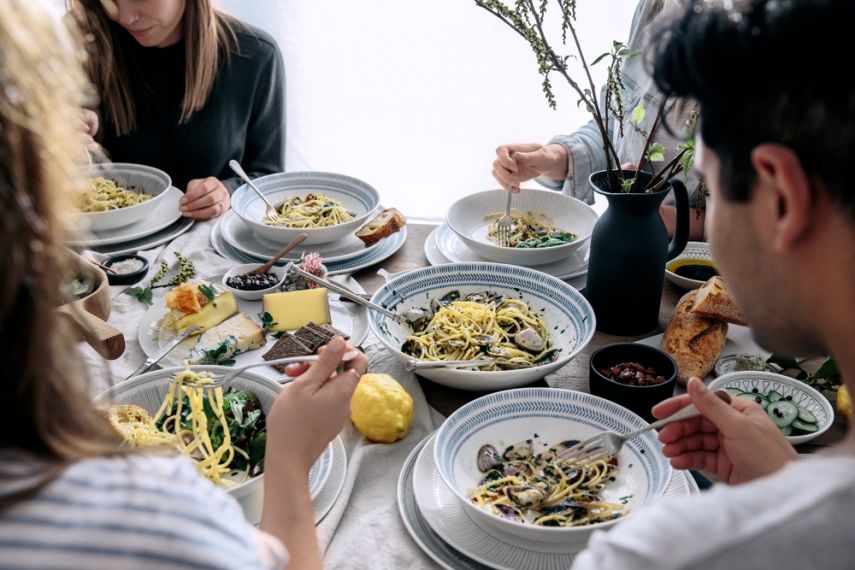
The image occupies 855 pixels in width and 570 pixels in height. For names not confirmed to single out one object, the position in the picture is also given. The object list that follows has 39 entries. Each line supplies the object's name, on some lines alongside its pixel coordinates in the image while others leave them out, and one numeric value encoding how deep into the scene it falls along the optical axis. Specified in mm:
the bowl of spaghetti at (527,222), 2242
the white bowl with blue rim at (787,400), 1423
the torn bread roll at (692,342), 1645
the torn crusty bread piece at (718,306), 1724
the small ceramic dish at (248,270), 2049
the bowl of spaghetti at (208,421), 1325
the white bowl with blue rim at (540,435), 1247
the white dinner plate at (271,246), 2344
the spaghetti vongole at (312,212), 2480
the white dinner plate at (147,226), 2389
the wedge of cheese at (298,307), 1919
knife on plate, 1684
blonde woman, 632
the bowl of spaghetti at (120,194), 2377
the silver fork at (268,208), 2508
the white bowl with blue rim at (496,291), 1572
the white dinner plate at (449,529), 1180
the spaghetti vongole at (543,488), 1252
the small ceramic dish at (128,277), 2137
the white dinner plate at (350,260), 2275
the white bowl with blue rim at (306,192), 2543
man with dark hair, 688
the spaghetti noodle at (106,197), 2449
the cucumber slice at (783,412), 1431
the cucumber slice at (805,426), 1417
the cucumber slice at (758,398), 1477
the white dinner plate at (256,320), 1766
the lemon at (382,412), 1460
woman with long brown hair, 2855
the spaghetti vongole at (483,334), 1724
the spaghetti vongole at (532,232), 2355
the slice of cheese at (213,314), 1871
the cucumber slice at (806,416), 1439
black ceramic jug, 1765
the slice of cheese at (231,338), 1752
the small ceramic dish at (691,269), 2066
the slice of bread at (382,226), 2361
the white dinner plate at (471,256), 2242
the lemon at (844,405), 1467
